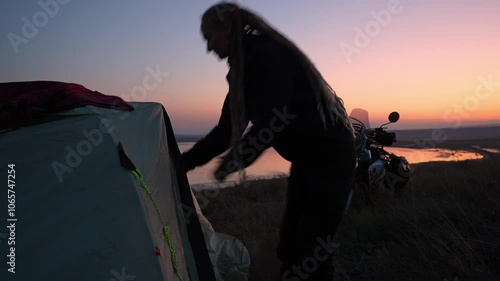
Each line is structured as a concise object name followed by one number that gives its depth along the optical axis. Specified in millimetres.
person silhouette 1970
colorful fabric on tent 2184
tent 1996
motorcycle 5459
